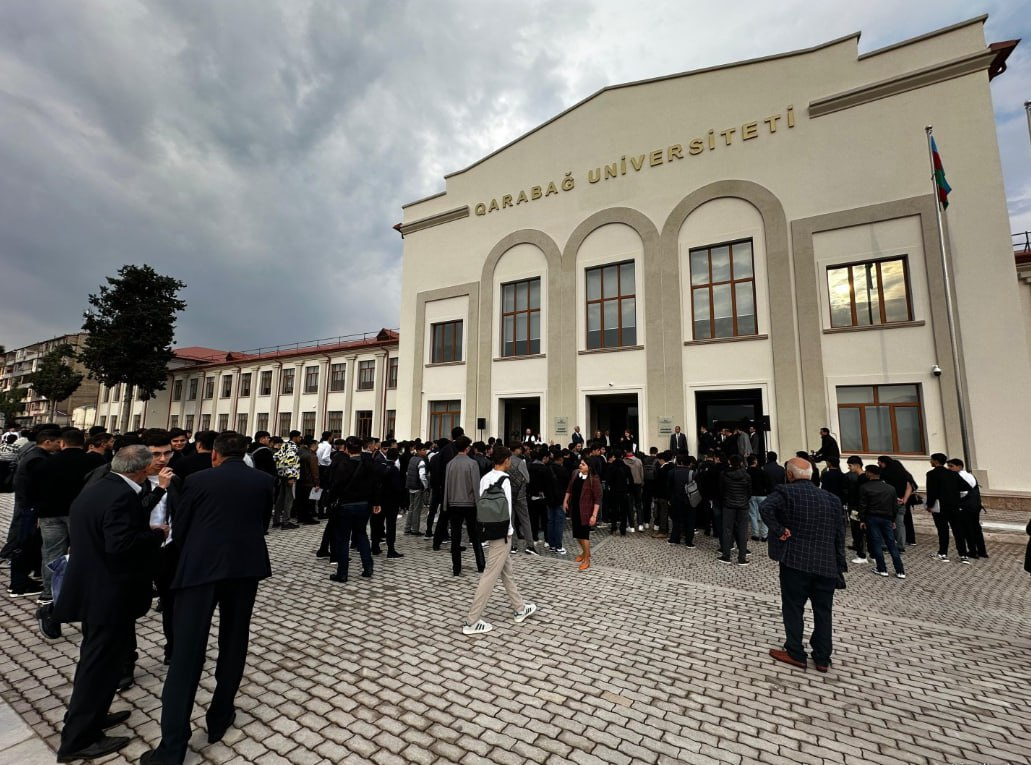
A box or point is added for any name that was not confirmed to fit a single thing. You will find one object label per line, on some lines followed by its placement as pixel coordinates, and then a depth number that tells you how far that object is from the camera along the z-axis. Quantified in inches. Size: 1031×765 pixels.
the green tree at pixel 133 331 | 1423.5
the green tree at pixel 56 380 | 1926.7
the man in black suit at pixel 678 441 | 583.1
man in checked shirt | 165.8
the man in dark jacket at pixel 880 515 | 287.1
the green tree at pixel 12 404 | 2362.3
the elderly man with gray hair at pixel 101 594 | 110.9
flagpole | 462.6
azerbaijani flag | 491.2
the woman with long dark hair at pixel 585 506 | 286.2
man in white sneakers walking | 190.5
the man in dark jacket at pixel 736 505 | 305.4
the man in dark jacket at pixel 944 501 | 324.2
